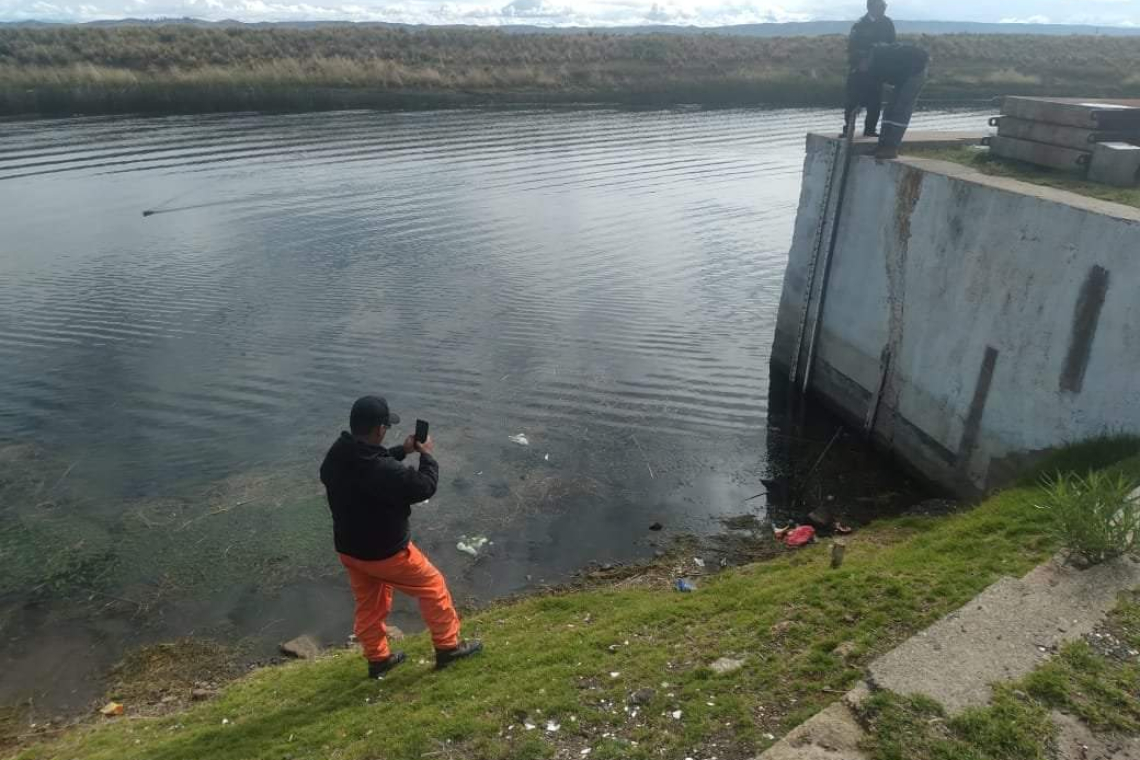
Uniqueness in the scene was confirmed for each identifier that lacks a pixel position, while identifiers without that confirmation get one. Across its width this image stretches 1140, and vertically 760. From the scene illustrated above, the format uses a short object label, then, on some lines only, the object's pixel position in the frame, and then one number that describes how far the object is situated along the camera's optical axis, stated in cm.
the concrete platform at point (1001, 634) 507
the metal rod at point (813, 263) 1358
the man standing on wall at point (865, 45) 1306
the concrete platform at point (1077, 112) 1128
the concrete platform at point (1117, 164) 1055
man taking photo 592
